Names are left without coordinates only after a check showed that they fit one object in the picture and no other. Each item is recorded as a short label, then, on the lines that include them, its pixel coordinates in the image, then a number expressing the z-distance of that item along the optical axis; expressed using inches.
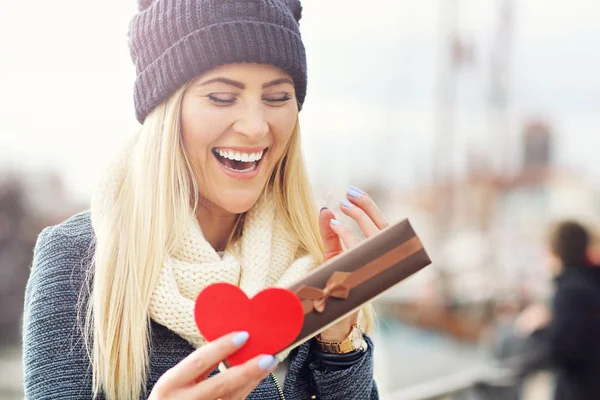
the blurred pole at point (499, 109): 819.4
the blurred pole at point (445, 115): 756.0
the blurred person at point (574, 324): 139.4
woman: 47.4
